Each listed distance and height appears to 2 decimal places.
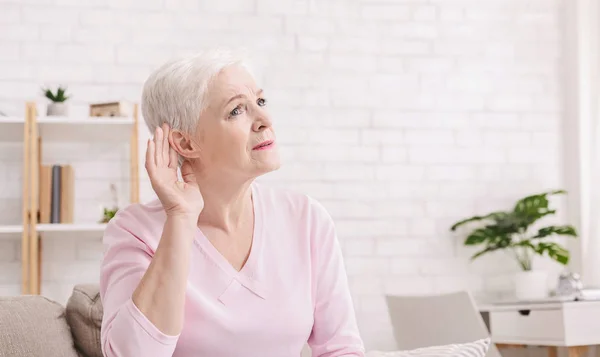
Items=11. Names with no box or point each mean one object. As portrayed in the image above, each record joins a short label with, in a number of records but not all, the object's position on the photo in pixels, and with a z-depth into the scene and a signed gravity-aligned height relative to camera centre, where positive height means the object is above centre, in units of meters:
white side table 3.56 -0.58
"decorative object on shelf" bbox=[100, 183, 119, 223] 3.84 -0.08
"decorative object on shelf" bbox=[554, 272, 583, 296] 3.64 -0.40
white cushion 2.17 -0.41
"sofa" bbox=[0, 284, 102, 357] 1.86 -0.31
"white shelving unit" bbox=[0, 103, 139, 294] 3.75 +0.17
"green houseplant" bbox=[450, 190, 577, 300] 4.20 -0.23
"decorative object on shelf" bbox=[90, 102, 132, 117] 3.86 +0.37
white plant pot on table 4.19 -0.46
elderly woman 1.67 -0.10
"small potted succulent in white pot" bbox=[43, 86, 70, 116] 3.84 +0.39
